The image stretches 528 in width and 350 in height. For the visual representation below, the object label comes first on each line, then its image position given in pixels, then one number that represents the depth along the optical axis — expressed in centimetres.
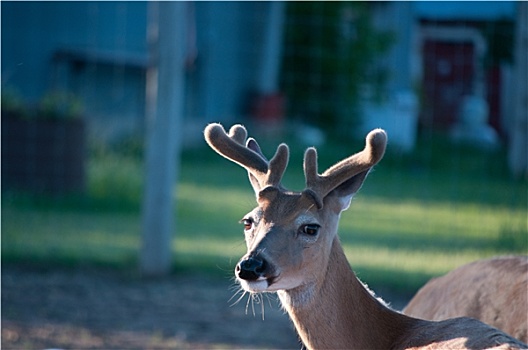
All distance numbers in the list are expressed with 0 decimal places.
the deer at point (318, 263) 872
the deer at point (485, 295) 940
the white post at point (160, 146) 1844
